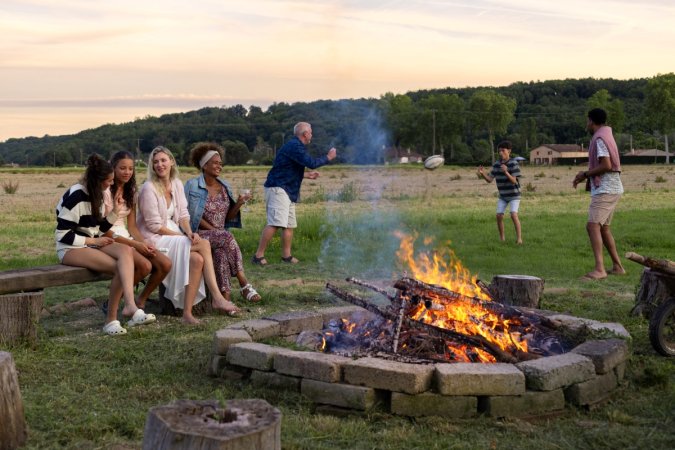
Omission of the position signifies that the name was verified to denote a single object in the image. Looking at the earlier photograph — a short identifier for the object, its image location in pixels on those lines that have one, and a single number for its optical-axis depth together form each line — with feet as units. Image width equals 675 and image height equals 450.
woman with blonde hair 24.57
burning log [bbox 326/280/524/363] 17.65
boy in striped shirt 42.63
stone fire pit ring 15.44
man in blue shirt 33.83
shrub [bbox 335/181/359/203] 65.98
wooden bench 20.67
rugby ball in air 27.89
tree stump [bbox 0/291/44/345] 20.61
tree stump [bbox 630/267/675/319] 23.49
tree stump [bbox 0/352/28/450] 13.10
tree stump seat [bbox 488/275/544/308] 24.53
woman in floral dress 26.58
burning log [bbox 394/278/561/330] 19.50
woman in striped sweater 23.31
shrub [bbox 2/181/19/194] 104.32
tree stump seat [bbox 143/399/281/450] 9.59
